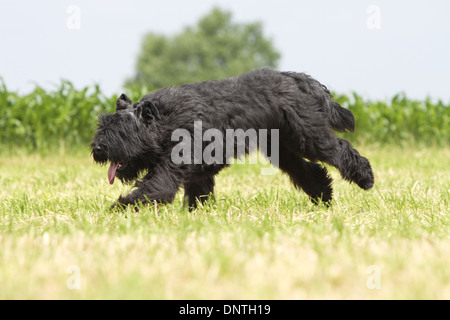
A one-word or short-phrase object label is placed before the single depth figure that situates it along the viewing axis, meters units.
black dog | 8.03
